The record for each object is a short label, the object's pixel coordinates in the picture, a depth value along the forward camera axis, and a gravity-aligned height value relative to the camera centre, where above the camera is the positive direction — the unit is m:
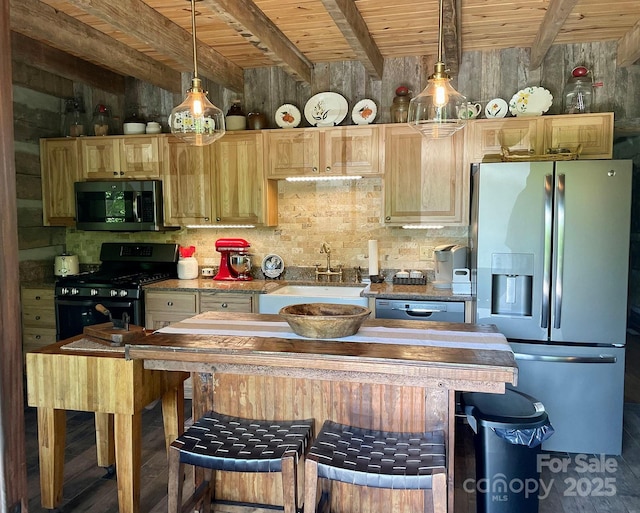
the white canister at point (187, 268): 4.50 -0.35
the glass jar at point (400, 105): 4.00 +0.95
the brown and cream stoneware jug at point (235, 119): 4.30 +0.91
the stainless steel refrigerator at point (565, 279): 3.15 -0.32
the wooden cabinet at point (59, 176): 4.50 +0.47
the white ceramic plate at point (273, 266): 4.49 -0.33
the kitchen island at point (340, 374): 1.91 -0.56
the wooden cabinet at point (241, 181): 4.20 +0.39
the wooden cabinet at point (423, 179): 3.86 +0.36
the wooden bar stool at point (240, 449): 1.86 -0.83
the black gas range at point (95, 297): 4.14 -0.55
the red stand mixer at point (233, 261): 4.40 -0.28
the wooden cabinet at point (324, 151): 4.00 +0.60
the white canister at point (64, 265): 4.76 -0.33
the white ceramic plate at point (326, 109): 4.24 +0.98
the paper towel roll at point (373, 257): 4.22 -0.24
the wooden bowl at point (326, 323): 2.17 -0.40
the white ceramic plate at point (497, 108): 3.97 +0.92
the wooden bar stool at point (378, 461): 1.71 -0.82
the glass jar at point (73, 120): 4.58 +0.99
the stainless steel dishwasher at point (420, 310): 3.57 -0.58
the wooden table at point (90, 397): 2.33 -0.78
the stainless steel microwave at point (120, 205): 4.35 +0.20
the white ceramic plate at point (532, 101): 3.90 +0.95
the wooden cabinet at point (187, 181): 4.30 +0.39
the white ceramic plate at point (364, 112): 4.18 +0.94
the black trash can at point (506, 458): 2.28 -1.05
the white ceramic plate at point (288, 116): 4.32 +0.94
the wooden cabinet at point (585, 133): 3.62 +0.66
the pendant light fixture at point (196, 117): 2.52 +0.55
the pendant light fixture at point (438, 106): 2.27 +0.54
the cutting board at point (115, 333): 2.48 -0.51
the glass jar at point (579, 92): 3.77 +1.00
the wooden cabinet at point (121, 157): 4.36 +0.61
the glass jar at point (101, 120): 4.55 +0.96
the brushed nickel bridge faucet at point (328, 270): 4.38 -0.36
